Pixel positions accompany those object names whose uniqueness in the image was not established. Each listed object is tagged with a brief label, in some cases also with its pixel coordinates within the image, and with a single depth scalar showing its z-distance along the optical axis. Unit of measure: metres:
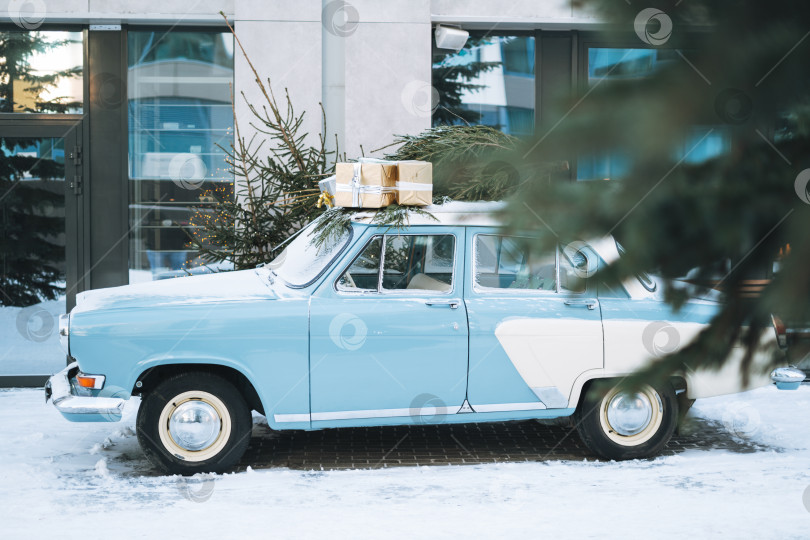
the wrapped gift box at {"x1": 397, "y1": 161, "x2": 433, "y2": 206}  5.70
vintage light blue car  5.78
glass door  9.40
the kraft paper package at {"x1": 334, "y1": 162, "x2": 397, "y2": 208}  6.19
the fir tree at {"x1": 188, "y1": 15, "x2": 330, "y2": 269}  8.59
